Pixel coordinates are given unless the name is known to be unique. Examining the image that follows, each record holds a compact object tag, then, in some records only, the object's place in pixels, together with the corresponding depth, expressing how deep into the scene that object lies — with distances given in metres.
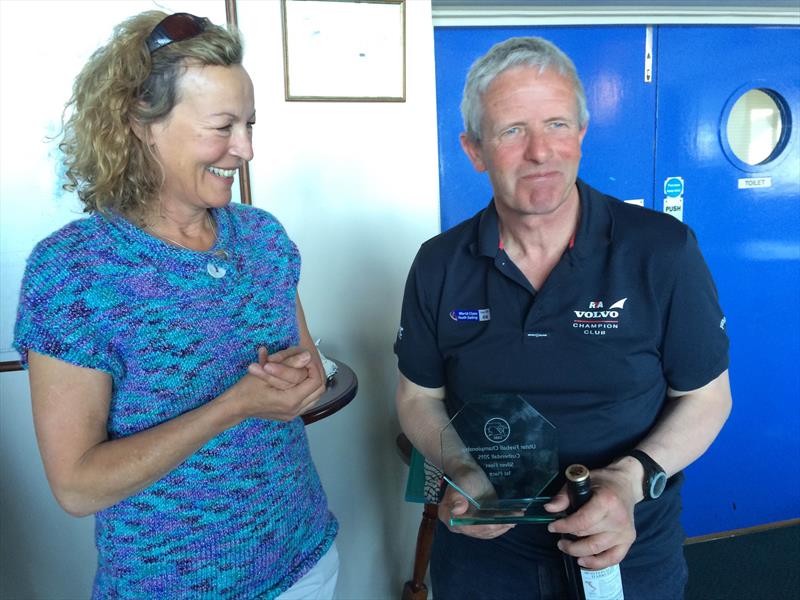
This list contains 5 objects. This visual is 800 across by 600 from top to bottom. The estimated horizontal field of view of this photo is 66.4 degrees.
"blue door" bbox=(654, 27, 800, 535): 2.45
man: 1.12
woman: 0.88
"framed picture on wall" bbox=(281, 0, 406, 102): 1.94
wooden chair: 2.00
